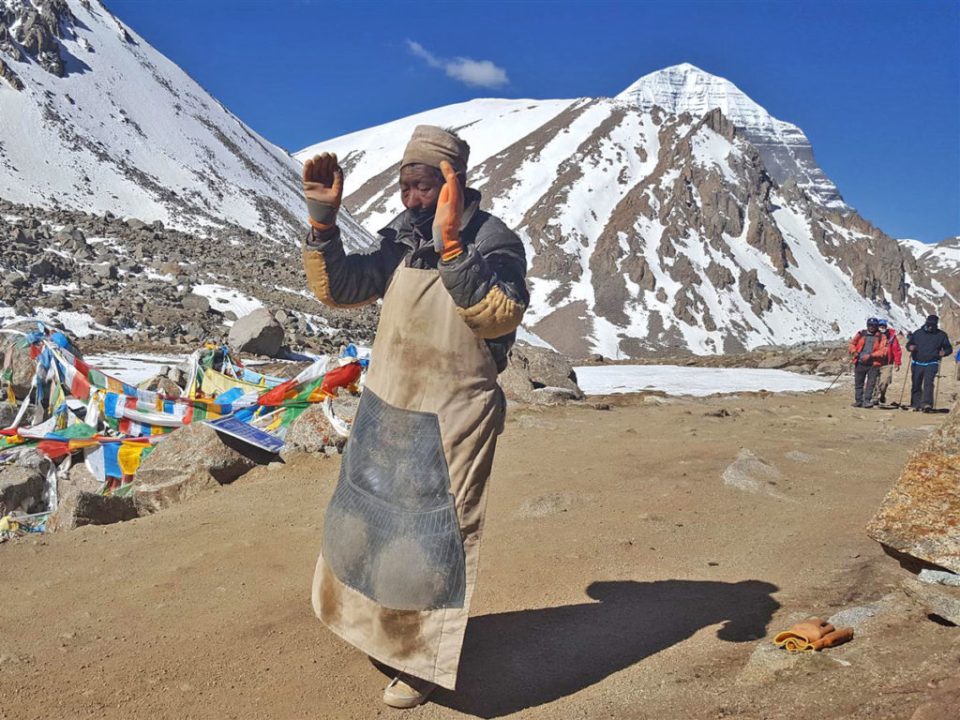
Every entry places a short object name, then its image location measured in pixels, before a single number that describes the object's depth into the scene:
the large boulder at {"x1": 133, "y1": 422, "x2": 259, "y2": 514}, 6.80
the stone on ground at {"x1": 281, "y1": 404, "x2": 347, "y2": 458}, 7.78
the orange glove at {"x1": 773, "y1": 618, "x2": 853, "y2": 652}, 3.24
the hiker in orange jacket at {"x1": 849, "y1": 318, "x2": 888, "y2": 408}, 12.86
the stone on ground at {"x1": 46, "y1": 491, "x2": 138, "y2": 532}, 5.95
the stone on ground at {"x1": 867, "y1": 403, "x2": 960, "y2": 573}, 3.60
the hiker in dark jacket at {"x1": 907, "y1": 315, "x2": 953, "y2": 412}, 12.54
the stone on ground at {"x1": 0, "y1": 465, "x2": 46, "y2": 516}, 6.61
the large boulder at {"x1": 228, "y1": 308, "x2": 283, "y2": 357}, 21.16
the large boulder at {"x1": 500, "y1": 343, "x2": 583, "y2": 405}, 11.80
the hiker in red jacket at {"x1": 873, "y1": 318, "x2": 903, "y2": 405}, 13.03
